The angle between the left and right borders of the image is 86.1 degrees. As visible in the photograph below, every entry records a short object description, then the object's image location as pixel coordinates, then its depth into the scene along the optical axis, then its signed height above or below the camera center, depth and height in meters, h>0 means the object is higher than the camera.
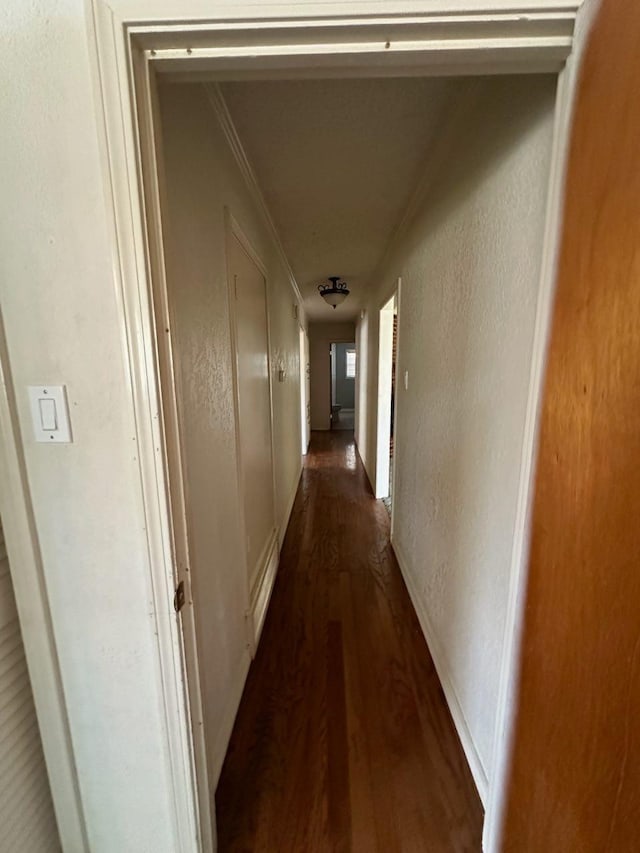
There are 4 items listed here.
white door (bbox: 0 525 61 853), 0.79 -0.92
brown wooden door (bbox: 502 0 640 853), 0.51 -0.21
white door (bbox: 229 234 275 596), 1.61 -0.18
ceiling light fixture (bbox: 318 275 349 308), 3.59 +0.85
